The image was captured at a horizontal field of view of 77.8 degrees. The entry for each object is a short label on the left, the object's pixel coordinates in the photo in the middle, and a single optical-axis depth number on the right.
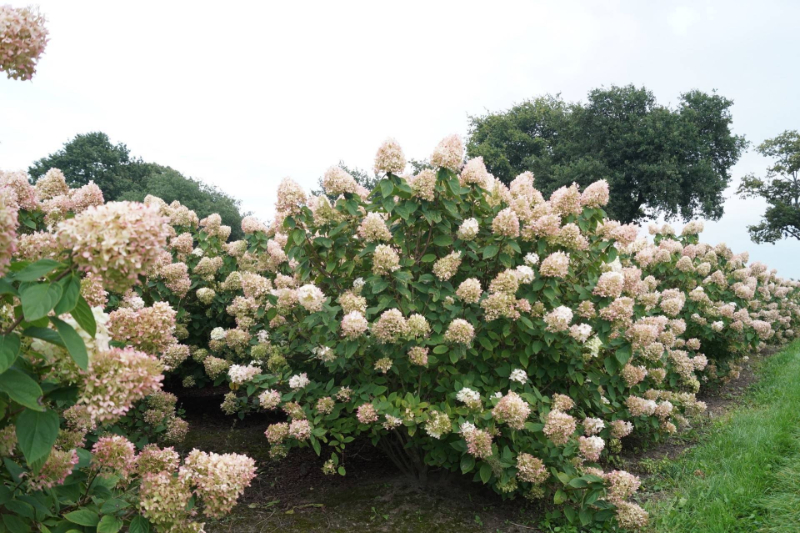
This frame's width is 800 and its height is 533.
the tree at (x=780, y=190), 31.12
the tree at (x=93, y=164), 36.81
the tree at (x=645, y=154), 27.61
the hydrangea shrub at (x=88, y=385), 1.29
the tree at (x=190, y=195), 33.44
